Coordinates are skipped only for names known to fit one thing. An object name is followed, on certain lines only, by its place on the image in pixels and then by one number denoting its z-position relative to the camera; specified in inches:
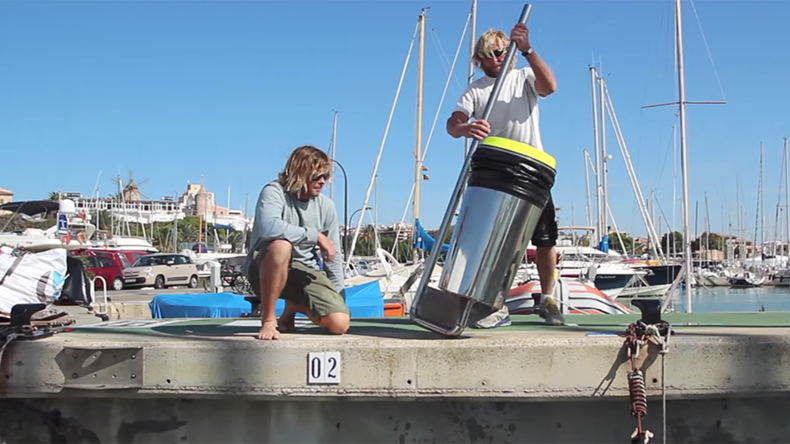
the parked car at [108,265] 1153.4
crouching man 146.2
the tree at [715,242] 3417.1
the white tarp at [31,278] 153.4
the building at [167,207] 4184.3
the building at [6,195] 5268.7
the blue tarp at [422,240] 681.0
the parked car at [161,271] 1183.6
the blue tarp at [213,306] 284.2
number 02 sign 126.7
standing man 157.9
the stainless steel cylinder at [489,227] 132.6
